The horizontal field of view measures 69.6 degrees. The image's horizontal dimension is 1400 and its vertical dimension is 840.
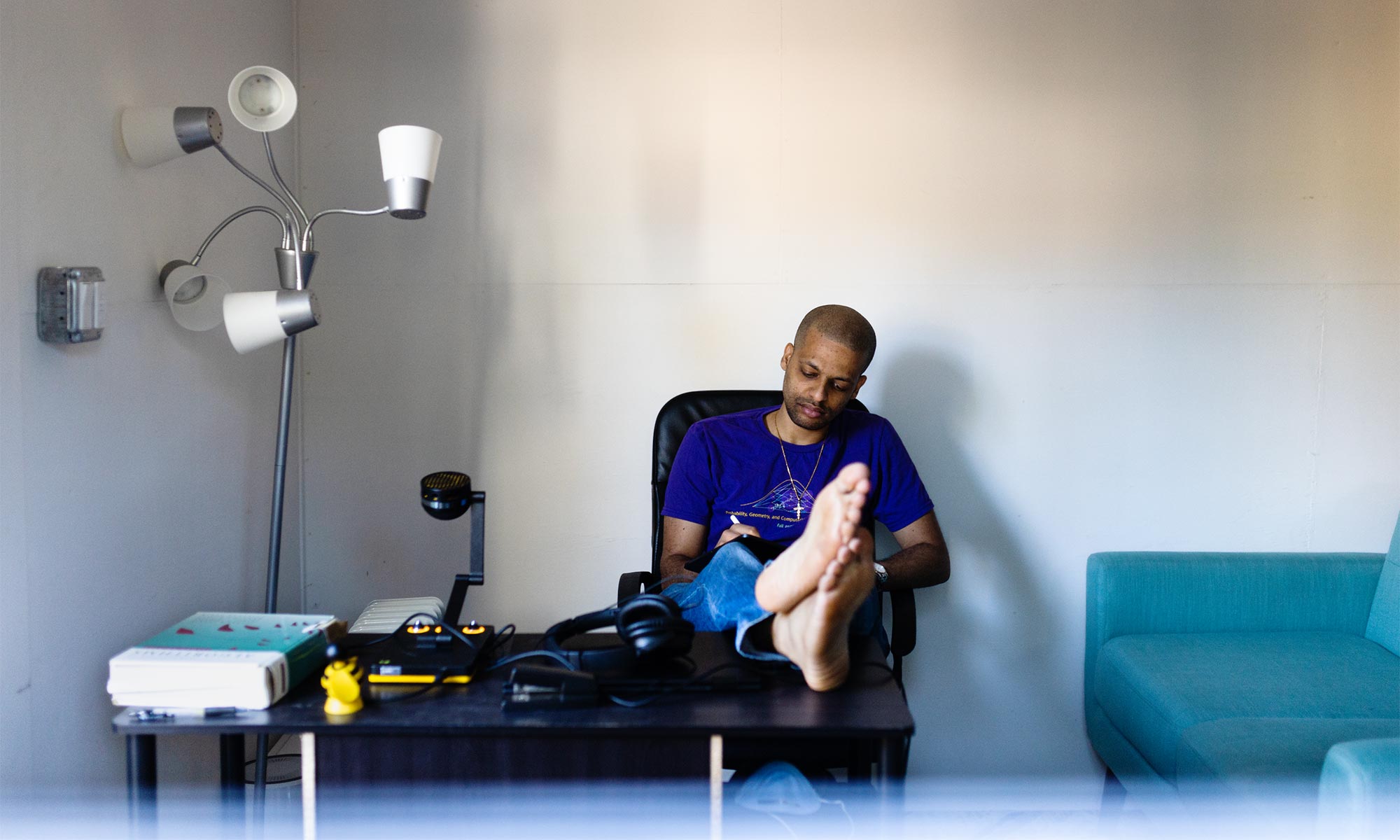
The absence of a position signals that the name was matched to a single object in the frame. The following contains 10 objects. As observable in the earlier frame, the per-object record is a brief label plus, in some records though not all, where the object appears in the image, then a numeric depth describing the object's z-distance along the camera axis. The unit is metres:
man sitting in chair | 2.21
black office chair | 2.39
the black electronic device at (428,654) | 1.43
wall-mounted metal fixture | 1.54
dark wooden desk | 1.30
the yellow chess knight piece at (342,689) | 1.33
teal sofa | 1.85
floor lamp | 1.73
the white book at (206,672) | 1.33
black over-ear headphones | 1.45
